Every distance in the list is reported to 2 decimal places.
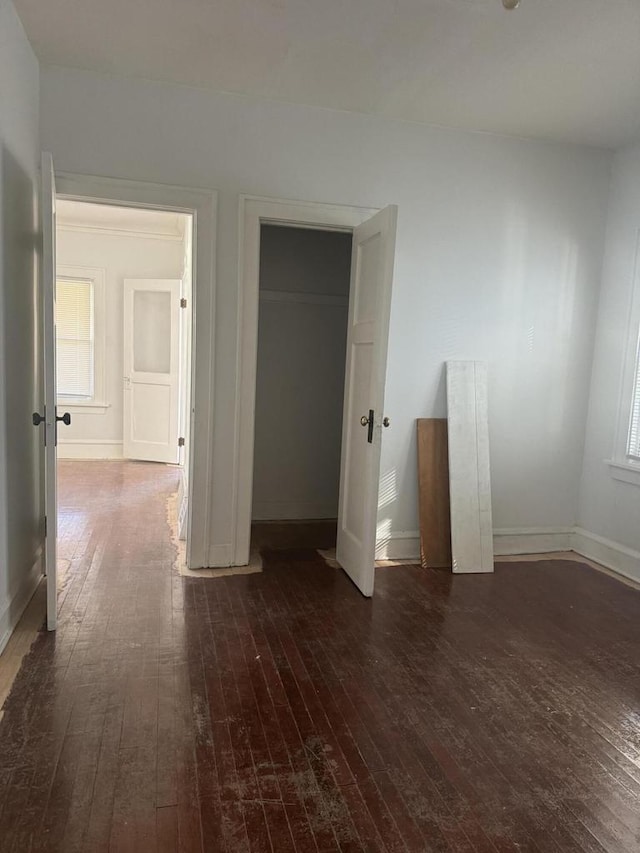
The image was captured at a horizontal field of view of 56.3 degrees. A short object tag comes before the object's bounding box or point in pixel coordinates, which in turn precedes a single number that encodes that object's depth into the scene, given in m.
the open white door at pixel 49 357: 2.68
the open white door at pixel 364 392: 3.33
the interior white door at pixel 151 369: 7.02
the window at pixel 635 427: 4.08
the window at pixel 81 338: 7.16
